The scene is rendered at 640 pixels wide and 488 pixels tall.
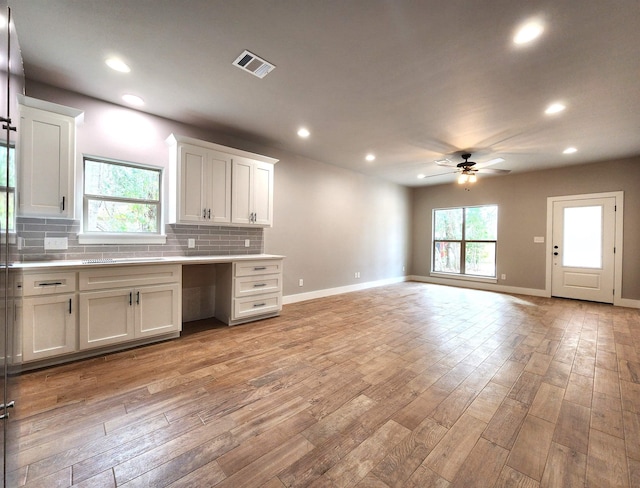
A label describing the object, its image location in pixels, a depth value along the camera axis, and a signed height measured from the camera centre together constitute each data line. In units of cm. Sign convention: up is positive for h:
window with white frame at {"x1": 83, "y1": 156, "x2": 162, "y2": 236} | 309 +49
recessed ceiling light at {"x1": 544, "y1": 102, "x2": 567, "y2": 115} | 299 +159
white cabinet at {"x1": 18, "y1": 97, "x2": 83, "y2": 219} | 245 +75
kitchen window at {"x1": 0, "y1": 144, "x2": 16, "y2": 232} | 124 +25
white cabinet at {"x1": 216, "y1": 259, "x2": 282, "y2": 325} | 359 -71
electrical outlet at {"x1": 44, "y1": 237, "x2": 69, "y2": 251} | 276 -6
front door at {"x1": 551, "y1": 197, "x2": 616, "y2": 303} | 510 -6
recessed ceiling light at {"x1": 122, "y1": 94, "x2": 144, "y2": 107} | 301 +161
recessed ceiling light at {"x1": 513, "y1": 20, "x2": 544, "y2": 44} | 191 +158
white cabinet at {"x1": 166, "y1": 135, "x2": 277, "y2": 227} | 342 +77
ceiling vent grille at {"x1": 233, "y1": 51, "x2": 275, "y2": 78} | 232 +160
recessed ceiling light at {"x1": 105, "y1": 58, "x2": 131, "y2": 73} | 241 +161
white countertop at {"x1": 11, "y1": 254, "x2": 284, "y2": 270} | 237 -24
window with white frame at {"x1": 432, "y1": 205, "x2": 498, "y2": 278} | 661 +9
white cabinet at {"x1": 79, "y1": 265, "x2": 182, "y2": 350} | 256 -68
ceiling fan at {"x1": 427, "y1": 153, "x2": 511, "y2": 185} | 460 +132
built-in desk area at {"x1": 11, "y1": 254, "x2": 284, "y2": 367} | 229 -65
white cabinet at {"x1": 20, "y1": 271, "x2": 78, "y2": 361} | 226 -68
